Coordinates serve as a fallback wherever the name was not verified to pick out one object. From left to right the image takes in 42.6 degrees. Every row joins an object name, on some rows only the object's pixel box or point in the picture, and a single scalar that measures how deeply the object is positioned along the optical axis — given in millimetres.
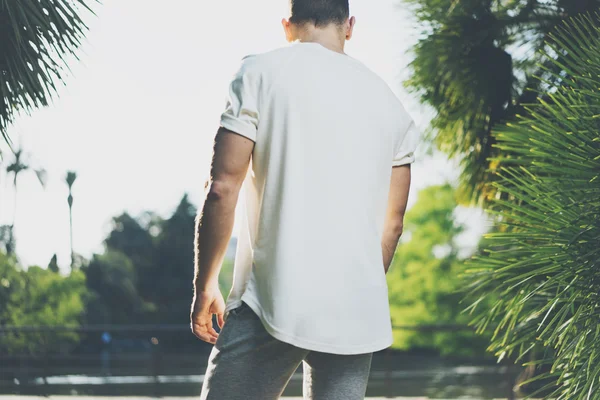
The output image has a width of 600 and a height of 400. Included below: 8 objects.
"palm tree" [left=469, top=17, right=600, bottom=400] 2670
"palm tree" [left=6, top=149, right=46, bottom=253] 20453
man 1460
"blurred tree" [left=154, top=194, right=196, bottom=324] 39812
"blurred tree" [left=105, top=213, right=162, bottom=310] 40344
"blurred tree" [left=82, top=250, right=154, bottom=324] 37219
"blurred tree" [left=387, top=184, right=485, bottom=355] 38594
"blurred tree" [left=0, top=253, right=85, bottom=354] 21312
